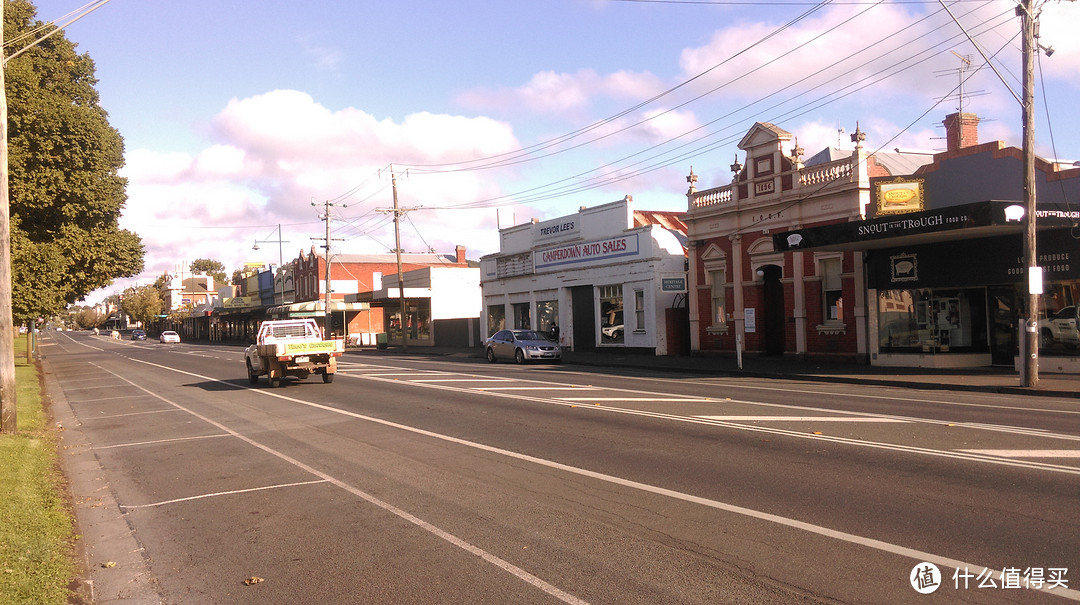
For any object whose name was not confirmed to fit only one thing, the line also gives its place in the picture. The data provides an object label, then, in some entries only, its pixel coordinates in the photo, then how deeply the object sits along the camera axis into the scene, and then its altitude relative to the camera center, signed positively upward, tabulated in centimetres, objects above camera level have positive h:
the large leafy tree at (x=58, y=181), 2370 +489
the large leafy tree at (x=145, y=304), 13288 +436
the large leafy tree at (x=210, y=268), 16062 +1214
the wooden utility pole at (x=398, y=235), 4602 +507
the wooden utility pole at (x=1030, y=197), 1753 +245
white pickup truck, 2189 -79
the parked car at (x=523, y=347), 3198 -114
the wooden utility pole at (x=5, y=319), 1297 +23
